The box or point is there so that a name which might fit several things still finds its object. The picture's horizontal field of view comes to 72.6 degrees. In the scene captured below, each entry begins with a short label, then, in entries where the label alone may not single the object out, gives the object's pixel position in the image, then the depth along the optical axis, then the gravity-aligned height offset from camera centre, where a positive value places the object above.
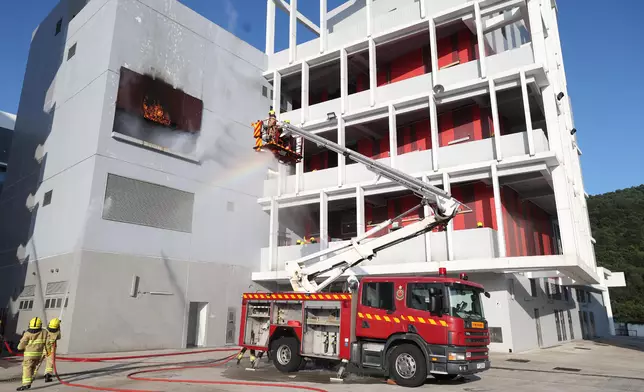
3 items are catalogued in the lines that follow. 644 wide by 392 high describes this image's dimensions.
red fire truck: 10.12 -0.19
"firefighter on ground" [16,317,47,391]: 9.34 -0.87
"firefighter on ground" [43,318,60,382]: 10.10 -0.81
